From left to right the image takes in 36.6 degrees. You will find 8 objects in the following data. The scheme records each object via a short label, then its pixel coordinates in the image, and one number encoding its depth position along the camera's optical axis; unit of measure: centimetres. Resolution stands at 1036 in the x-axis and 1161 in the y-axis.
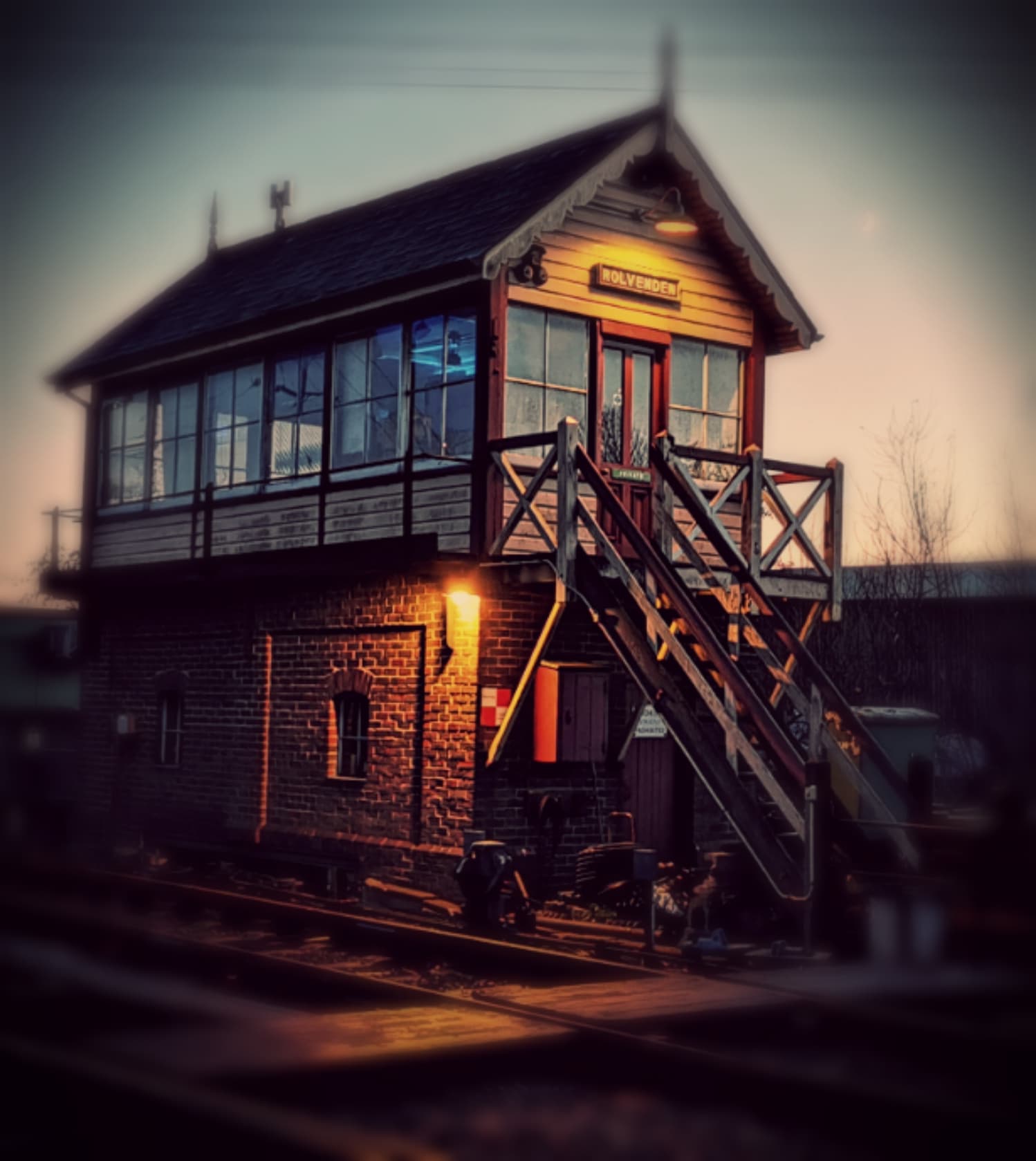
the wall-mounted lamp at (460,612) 1405
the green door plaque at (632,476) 1512
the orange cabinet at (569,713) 1411
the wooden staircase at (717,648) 1105
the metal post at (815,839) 1027
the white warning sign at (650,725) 1523
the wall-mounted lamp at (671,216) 1514
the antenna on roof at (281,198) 2244
